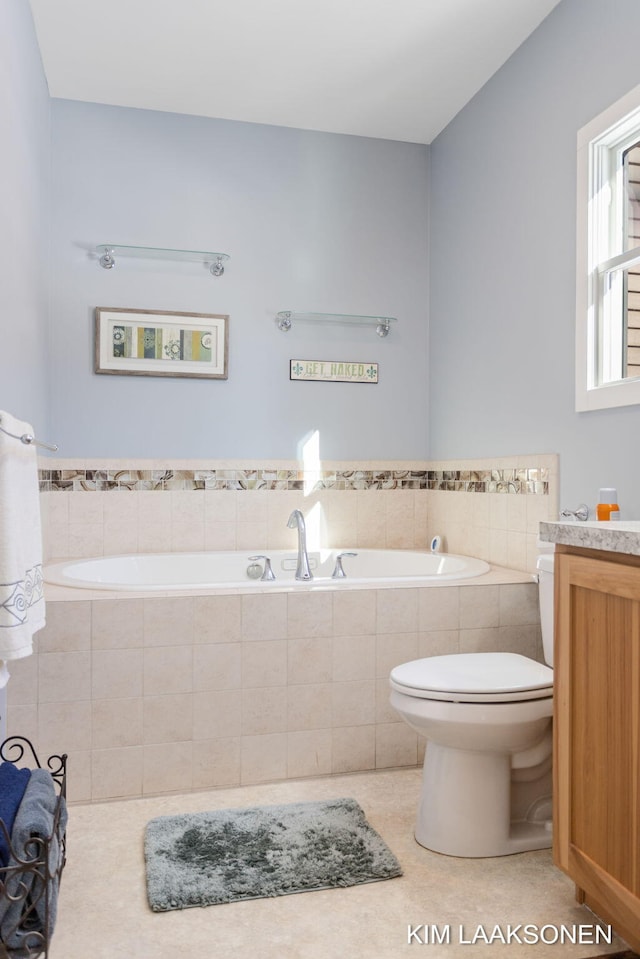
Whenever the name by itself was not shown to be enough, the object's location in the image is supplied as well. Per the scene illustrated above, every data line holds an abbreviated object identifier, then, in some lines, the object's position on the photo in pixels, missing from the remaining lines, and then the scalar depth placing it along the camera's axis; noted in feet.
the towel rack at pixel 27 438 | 5.57
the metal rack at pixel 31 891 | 4.64
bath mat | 5.89
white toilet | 6.26
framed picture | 11.06
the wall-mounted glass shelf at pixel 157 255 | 11.00
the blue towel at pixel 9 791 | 4.89
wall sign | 11.87
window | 7.86
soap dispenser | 6.99
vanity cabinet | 4.56
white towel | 5.16
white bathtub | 10.00
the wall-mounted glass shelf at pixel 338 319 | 11.73
